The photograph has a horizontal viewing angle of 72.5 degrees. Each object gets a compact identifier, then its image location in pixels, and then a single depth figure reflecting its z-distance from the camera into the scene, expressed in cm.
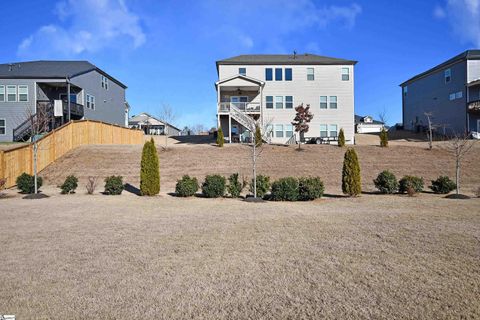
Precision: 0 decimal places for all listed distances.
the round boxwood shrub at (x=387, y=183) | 1387
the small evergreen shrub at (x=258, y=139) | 2355
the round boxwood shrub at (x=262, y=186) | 1289
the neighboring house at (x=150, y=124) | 6391
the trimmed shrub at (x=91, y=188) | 1442
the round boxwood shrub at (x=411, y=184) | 1343
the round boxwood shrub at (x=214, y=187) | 1316
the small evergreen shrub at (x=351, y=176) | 1320
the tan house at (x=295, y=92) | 3300
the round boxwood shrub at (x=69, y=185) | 1438
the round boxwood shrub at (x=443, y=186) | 1414
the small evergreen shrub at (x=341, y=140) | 2531
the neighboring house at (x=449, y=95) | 3319
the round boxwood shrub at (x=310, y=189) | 1228
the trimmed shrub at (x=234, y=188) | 1316
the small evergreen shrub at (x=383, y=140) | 2486
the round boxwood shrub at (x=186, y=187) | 1341
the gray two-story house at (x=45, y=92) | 2958
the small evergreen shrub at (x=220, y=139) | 2552
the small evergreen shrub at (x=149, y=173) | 1396
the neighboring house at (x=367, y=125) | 6300
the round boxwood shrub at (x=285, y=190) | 1221
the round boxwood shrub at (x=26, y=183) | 1438
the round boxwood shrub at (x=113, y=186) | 1407
